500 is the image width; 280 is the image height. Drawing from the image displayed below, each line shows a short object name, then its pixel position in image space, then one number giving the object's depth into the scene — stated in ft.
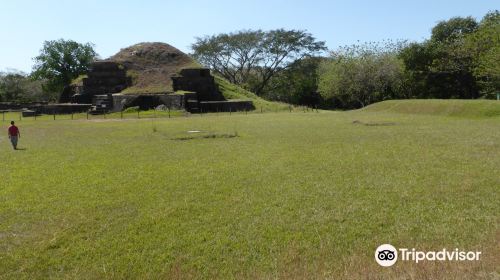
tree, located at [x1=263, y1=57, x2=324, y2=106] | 193.57
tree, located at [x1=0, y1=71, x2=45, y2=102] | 231.30
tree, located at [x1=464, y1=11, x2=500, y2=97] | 101.77
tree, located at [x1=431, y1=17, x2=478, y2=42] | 165.37
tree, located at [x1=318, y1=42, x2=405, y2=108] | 144.36
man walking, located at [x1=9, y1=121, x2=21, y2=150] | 48.85
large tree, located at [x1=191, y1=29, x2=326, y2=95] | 199.11
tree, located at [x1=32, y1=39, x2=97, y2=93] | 194.59
